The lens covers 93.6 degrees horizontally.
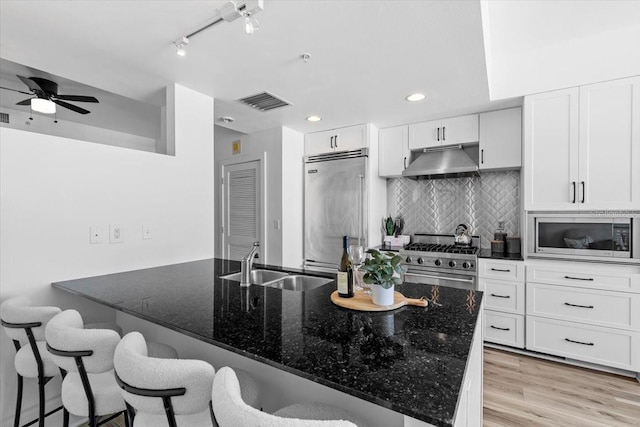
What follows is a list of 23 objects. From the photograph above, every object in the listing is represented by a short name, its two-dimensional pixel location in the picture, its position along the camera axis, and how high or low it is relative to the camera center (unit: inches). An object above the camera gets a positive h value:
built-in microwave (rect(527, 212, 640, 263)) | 94.2 -8.3
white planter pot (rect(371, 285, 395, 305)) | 52.2 -14.7
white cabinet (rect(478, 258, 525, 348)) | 107.6 -32.4
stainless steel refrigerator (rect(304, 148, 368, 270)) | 138.7 +3.5
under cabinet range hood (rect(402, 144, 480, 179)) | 121.7 +20.4
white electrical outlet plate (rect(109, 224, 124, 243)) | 81.6 -6.0
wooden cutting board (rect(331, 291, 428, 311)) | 51.5 -16.4
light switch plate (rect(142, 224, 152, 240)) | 89.0 -6.0
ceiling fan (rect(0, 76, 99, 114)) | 109.1 +46.0
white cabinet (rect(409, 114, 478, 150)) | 124.0 +34.1
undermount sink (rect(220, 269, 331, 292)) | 79.8 -18.8
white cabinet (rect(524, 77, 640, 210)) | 93.5 +21.1
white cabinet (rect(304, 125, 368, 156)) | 139.7 +34.7
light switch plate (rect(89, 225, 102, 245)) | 77.7 -5.8
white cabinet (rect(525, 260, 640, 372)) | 91.8 -32.7
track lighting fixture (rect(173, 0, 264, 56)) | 56.2 +38.9
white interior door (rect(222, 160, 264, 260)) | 153.8 +1.9
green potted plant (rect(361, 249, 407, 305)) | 50.7 -10.7
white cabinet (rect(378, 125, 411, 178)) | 138.3 +28.3
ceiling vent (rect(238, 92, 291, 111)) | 106.3 +40.8
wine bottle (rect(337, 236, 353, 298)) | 57.0 -12.9
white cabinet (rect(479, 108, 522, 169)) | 114.9 +28.3
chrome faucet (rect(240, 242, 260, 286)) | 71.7 -14.2
